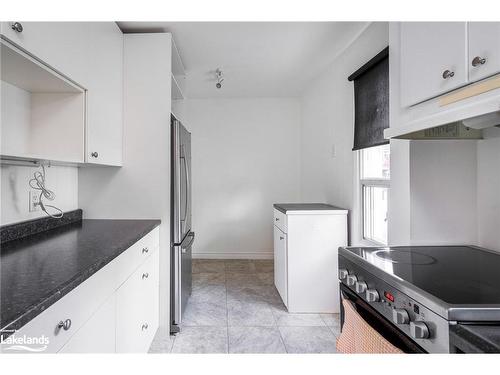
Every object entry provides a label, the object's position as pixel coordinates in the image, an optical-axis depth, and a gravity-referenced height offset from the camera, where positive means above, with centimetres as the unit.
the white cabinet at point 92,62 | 121 +63
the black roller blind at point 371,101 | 209 +69
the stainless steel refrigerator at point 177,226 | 221 -29
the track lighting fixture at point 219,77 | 326 +131
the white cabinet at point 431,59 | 98 +49
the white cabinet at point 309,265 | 255 -67
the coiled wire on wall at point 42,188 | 169 +0
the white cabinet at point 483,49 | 84 +42
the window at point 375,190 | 234 -1
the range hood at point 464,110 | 82 +25
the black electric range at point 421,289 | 75 -31
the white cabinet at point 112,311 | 85 -49
